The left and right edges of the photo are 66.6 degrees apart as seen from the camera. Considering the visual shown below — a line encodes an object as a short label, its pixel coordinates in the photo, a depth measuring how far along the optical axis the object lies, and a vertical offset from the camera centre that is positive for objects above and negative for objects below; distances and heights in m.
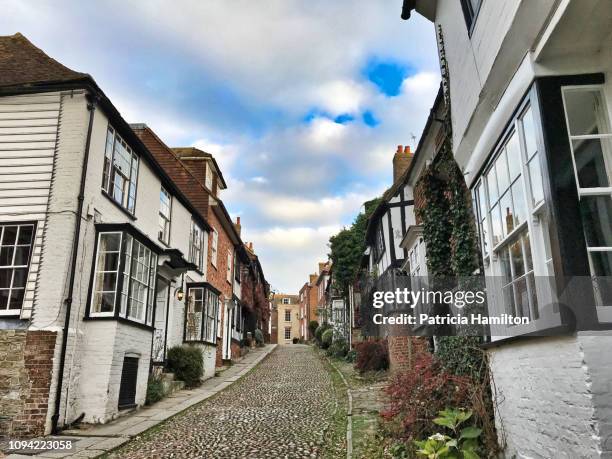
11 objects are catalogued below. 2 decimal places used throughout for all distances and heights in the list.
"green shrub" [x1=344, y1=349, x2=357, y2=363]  22.15 -0.09
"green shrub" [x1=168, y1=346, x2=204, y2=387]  14.20 -0.27
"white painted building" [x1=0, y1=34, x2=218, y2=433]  8.88 +2.30
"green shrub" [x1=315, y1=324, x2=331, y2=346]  34.35 +1.77
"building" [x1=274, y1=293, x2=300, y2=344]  77.55 +5.50
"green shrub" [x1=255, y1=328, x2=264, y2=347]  35.36 +1.25
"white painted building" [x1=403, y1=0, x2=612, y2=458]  3.59 +1.19
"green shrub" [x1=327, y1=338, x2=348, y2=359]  25.14 +0.29
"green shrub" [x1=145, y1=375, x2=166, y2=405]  11.56 -0.87
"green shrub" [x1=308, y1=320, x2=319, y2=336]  51.14 +3.05
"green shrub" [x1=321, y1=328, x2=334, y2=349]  30.30 +1.10
